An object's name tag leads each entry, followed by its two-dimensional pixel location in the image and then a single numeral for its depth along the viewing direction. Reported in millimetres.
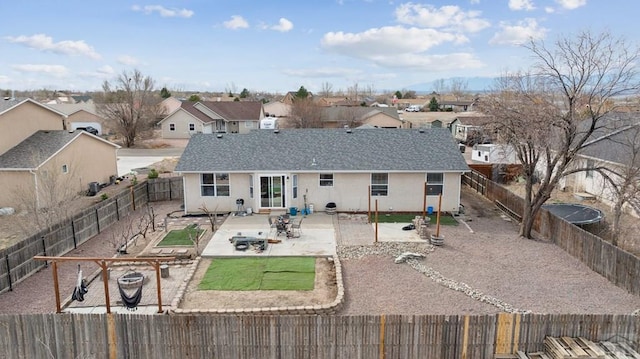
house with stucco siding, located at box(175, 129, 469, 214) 21734
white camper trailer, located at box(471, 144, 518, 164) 31667
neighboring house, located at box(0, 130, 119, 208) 22094
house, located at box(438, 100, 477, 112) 105075
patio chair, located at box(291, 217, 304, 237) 18422
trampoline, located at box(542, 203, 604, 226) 19219
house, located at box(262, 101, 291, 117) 75969
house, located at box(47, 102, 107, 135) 56312
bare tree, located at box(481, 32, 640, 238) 15508
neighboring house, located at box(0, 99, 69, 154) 23781
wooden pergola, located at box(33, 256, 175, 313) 11156
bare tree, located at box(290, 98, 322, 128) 54125
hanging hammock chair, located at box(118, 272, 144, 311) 11914
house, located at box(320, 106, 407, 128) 56562
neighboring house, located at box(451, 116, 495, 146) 41966
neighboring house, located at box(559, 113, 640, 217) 18219
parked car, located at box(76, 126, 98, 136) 54694
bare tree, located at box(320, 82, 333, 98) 146000
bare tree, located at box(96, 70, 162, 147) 49906
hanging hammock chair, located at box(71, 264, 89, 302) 12113
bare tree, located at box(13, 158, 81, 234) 18703
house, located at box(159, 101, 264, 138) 56625
